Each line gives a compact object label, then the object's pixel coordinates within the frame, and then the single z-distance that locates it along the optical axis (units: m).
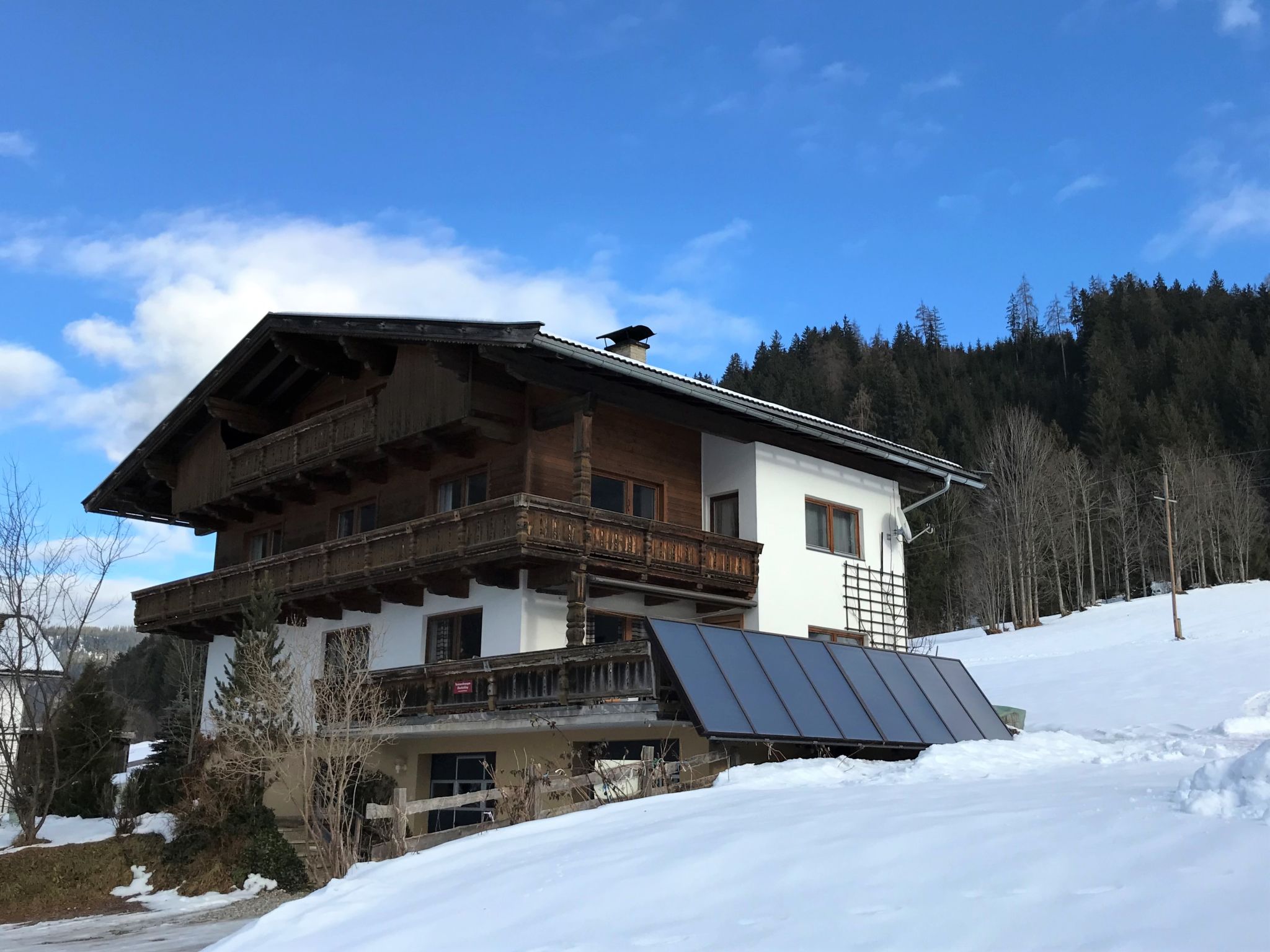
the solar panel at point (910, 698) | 18.64
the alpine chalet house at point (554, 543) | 18.45
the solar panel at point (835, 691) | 17.61
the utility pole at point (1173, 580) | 41.91
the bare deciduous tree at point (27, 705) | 27.64
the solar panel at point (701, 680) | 15.99
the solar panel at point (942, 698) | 19.27
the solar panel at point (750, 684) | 16.52
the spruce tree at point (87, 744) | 31.88
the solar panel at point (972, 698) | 19.77
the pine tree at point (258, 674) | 22.05
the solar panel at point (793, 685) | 17.09
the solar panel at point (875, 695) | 18.11
